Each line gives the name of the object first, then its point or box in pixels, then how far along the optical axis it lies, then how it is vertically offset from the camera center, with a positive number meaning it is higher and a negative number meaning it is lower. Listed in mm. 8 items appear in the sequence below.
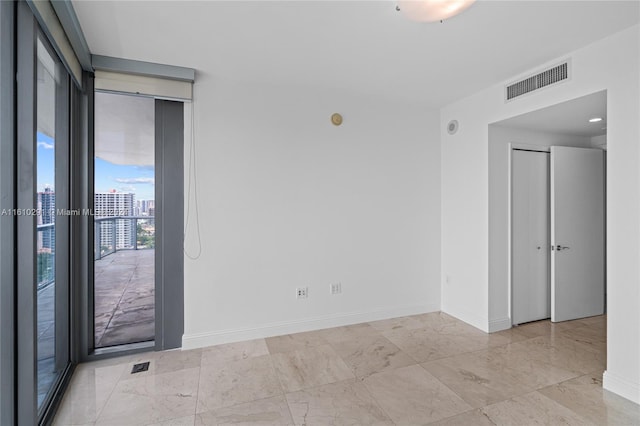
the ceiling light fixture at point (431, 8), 1751 +1190
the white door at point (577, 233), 3350 -227
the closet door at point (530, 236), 3338 -261
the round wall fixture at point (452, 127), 3524 +991
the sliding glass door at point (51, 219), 1788 -52
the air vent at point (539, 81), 2451 +1121
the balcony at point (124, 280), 2633 -606
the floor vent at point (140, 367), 2424 -1251
